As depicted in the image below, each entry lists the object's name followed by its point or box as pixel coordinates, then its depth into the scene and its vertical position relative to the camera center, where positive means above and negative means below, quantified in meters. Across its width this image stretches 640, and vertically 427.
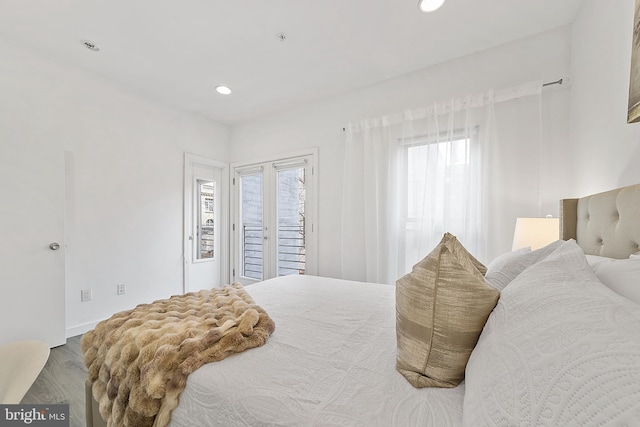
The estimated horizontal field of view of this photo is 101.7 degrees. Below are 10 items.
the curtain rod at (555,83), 2.12 +1.06
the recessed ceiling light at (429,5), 1.89 +1.54
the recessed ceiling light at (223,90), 3.12 +1.50
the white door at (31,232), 2.25 -0.17
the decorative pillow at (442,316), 0.75 -0.31
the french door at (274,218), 3.55 -0.08
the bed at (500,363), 0.39 -0.32
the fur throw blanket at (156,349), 0.91 -0.54
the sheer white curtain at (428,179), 2.32 +0.34
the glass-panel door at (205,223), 3.77 -0.15
